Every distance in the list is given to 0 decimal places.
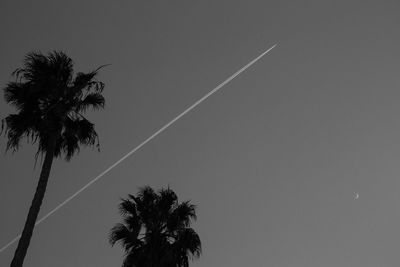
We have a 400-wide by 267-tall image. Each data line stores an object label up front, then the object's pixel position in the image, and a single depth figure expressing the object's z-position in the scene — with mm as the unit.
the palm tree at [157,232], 21188
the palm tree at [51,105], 17109
